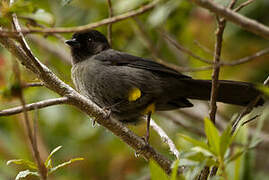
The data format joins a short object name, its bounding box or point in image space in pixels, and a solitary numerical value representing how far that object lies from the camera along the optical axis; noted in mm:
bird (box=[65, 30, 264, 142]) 8219
